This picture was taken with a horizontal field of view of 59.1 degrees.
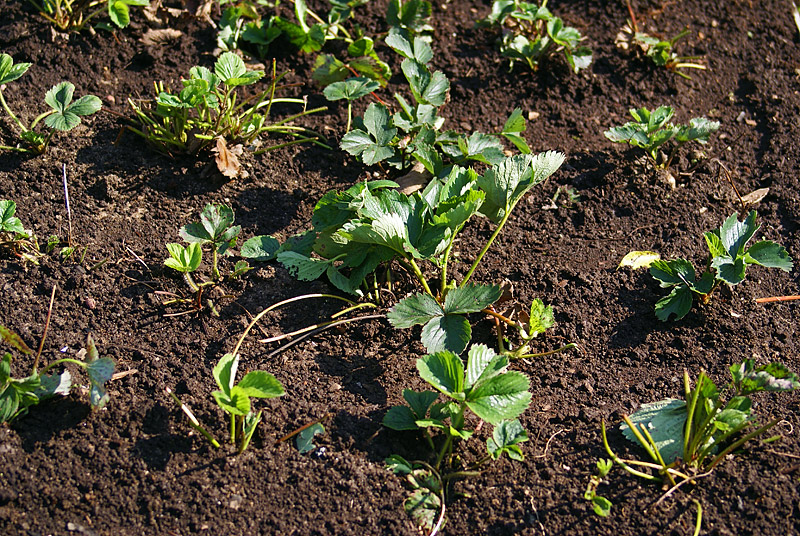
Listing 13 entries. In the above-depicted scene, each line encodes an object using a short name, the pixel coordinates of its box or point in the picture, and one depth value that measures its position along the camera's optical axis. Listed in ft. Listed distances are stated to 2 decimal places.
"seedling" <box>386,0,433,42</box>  9.16
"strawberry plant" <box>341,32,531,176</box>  7.57
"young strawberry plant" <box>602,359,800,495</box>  5.45
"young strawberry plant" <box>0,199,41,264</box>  6.52
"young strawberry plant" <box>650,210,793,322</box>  6.61
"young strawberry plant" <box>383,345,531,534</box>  5.45
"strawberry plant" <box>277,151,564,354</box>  6.15
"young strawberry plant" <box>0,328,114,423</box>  5.43
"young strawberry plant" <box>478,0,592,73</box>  9.12
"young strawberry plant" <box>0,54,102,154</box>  7.24
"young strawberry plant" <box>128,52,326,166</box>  7.22
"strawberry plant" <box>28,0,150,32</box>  8.59
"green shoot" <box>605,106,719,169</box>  8.00
